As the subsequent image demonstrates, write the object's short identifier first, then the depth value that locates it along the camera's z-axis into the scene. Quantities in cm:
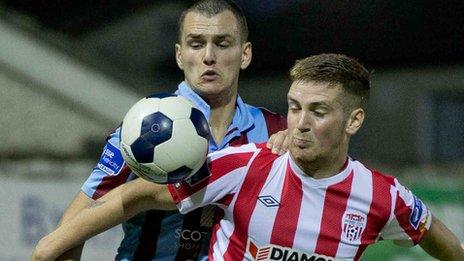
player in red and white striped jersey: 865
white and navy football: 839
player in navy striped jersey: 950
